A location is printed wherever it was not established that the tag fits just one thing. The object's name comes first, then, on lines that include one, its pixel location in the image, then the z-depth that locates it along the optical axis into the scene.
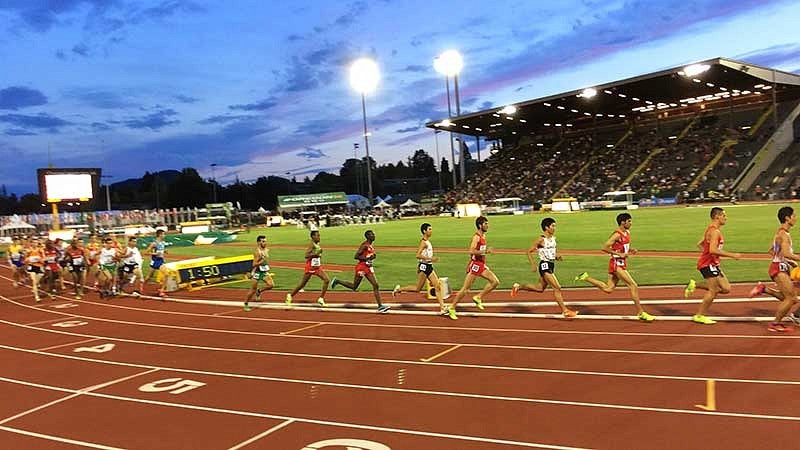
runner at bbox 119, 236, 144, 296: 18.44
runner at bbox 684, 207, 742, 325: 9.11
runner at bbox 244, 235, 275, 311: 13.92
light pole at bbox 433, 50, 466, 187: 66.69
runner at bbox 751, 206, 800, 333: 8.59
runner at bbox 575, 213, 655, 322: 9.96
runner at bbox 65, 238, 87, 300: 19.33
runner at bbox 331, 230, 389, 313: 12.66
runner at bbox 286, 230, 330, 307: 13.52
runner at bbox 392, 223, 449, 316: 11.66
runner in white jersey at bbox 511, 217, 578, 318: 10.52
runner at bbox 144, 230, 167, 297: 18.14
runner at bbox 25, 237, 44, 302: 18.91
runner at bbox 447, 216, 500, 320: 11.26
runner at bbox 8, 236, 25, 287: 23.58
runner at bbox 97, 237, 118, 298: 19.03
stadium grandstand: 51.53
